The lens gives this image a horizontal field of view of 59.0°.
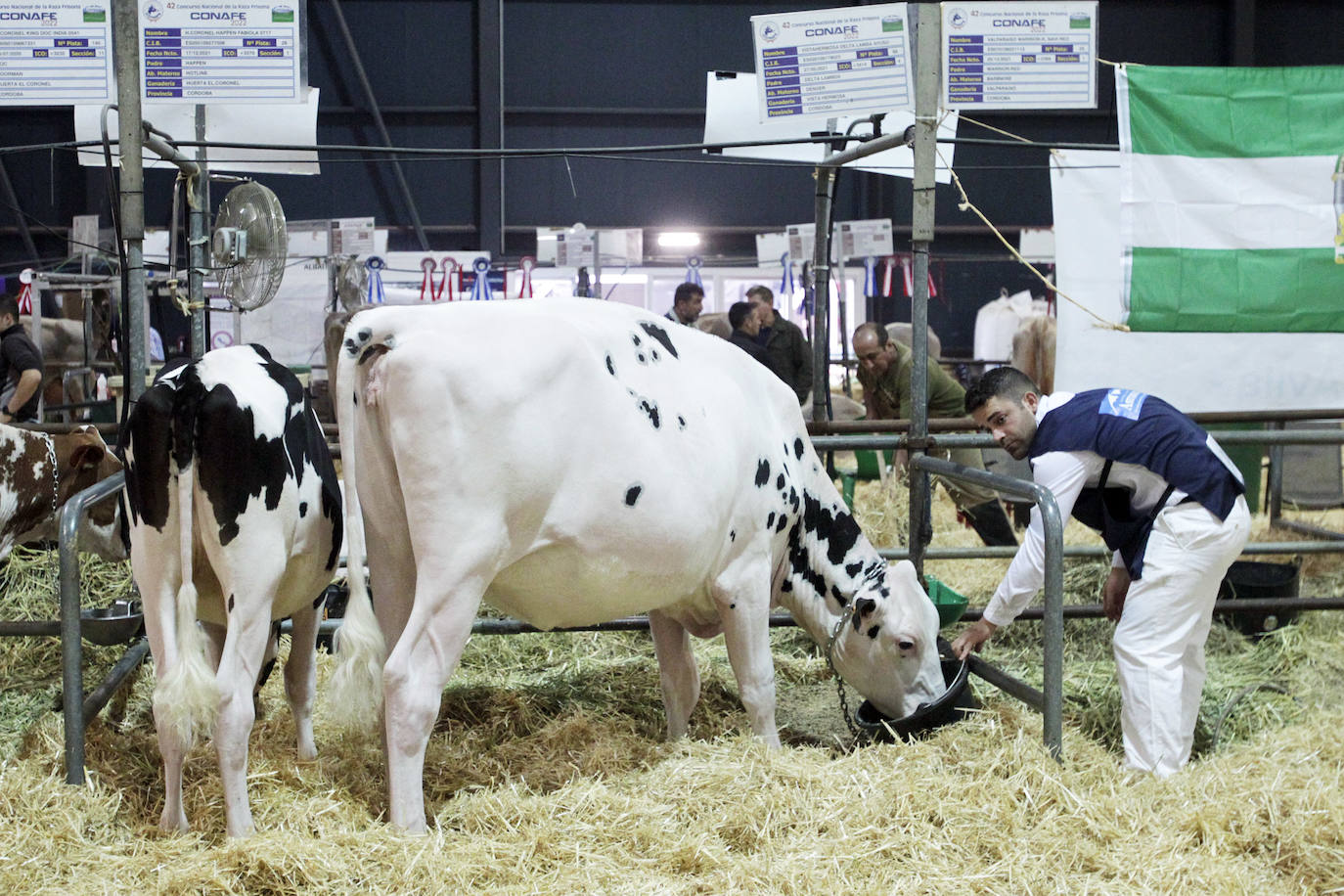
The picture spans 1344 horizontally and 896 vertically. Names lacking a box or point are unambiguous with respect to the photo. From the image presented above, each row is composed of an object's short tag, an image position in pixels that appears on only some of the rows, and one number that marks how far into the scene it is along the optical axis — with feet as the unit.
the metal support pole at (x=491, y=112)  60.95
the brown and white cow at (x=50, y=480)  15.02
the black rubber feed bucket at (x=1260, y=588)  18.22
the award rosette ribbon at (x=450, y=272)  41.38
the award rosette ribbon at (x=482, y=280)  37.07
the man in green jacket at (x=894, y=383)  26.55
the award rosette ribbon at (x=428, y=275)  40.76
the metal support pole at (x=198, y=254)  14.55
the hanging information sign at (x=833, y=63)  15.37
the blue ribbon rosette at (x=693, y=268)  45.09
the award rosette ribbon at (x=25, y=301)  36.55
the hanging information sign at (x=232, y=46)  14.57
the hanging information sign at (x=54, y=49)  14.43
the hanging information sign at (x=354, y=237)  32.53
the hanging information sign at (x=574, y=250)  32.53
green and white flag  16.25
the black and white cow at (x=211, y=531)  10.37
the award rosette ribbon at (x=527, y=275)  39.04
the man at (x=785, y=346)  29.58
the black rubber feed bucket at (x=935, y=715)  12.67
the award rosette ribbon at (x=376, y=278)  36.32
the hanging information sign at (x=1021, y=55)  15.84
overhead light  62.34
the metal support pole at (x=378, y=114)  59.93
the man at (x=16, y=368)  24.13
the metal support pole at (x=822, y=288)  16.78
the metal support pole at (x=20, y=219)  59.72
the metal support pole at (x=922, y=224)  14.30
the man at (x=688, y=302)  30.55
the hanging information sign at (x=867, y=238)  31.58
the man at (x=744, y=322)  28.37
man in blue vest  12.76
